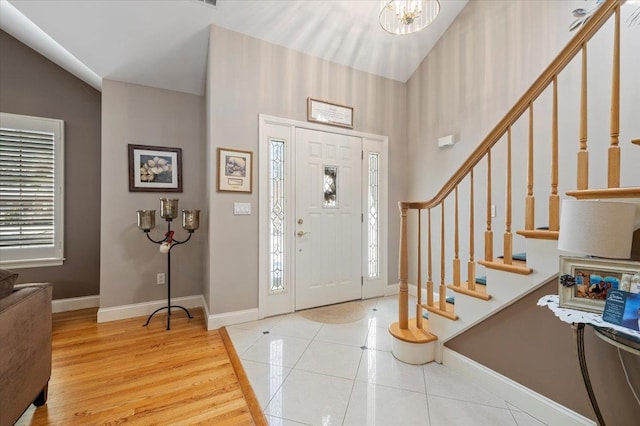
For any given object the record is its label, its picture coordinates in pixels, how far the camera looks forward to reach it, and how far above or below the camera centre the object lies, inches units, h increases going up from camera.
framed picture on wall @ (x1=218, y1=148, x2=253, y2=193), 109.4 +15.4
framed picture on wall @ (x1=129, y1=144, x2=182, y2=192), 123.3 +17.9
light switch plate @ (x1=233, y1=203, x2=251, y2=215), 112.9 +0.3
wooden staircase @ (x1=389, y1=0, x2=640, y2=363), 50.9 -9.6
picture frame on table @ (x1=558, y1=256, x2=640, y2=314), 44.1 -11.2
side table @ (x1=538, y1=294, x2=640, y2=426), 39.5 -17.6
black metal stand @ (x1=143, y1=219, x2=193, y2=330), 113.5 -15.4
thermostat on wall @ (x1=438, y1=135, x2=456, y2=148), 130.0 +32.9
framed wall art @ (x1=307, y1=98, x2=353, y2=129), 127.6 +45.5
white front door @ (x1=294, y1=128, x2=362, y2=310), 126.8 -4.2
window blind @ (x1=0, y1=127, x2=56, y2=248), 118.2 +8.1
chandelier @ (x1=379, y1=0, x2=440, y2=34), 97.7 +71.9
